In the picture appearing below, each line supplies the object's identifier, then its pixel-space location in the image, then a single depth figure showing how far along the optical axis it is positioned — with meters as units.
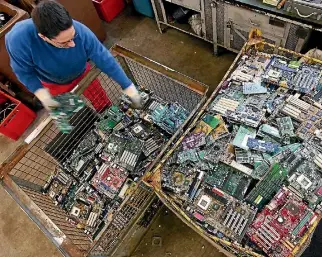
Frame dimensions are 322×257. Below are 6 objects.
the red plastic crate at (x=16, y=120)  3.72
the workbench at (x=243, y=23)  3.00
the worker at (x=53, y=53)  1.82
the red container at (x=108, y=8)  4.27
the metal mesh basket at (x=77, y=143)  2.37
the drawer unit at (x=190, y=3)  3.49
